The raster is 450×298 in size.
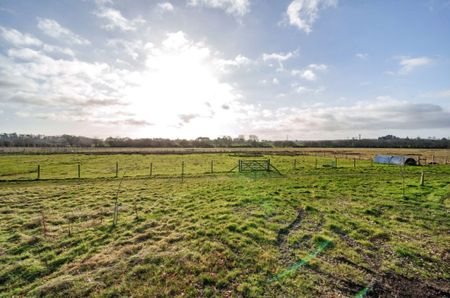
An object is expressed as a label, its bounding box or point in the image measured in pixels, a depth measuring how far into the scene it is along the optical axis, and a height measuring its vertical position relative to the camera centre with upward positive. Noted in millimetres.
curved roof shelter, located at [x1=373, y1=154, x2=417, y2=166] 34703 -2382
